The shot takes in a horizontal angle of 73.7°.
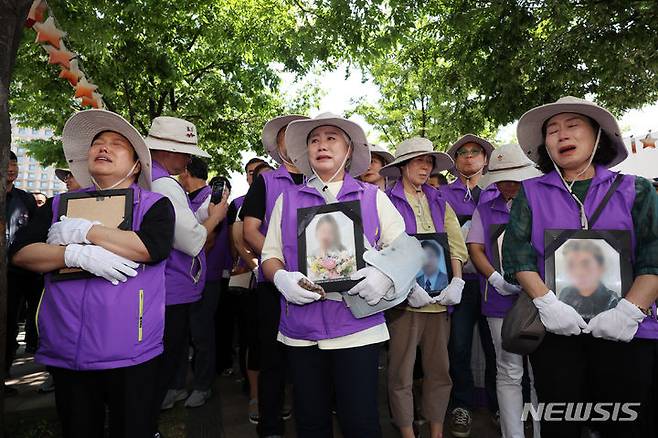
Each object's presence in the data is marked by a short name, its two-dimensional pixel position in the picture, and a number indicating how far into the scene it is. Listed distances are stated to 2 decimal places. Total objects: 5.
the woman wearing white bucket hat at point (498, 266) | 3.20
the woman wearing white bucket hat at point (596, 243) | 2.06
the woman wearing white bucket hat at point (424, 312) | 3.21
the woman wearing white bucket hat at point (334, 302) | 2.25
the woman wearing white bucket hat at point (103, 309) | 2.06
